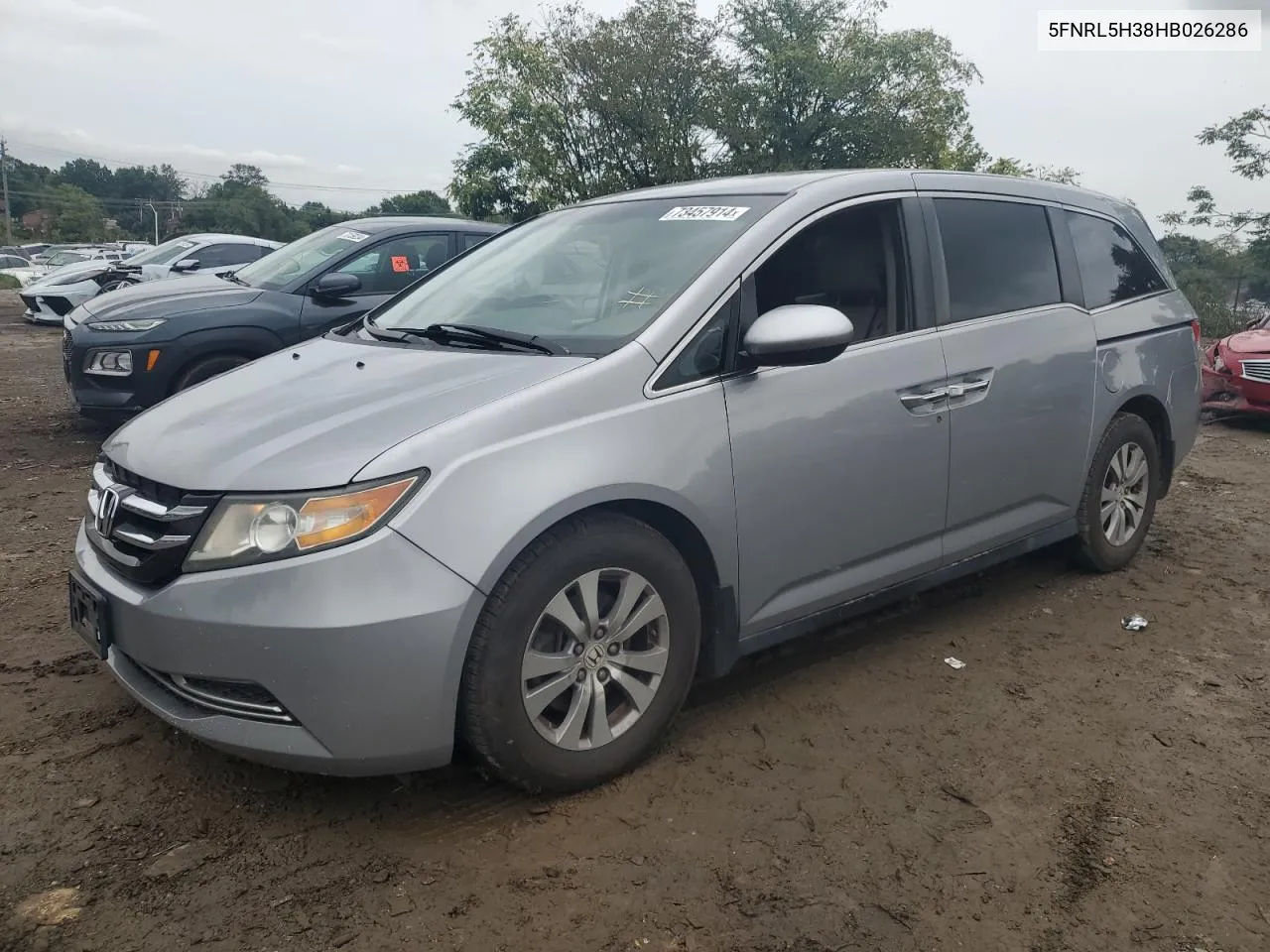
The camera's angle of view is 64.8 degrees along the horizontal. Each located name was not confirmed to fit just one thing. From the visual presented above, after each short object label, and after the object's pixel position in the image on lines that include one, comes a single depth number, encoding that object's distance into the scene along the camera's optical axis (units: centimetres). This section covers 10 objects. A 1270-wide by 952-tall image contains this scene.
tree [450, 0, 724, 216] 2798
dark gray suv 632
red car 898
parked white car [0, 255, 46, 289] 2586
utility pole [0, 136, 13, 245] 5416
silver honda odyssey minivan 237
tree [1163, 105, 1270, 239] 2325
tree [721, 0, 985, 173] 2809
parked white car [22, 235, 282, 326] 1285
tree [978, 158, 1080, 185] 4213
